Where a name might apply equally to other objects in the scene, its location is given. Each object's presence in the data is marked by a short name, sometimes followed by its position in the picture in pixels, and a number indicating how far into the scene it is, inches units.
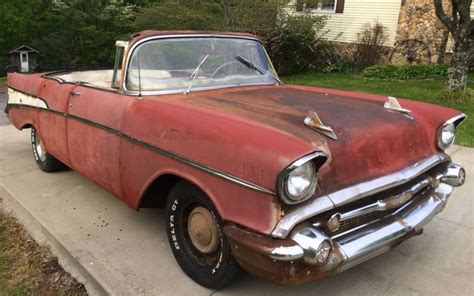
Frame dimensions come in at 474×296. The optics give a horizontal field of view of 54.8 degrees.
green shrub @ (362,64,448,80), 489.7
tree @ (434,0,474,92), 326.6
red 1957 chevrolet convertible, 89.0
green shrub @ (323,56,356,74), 566.5
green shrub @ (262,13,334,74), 533.6
